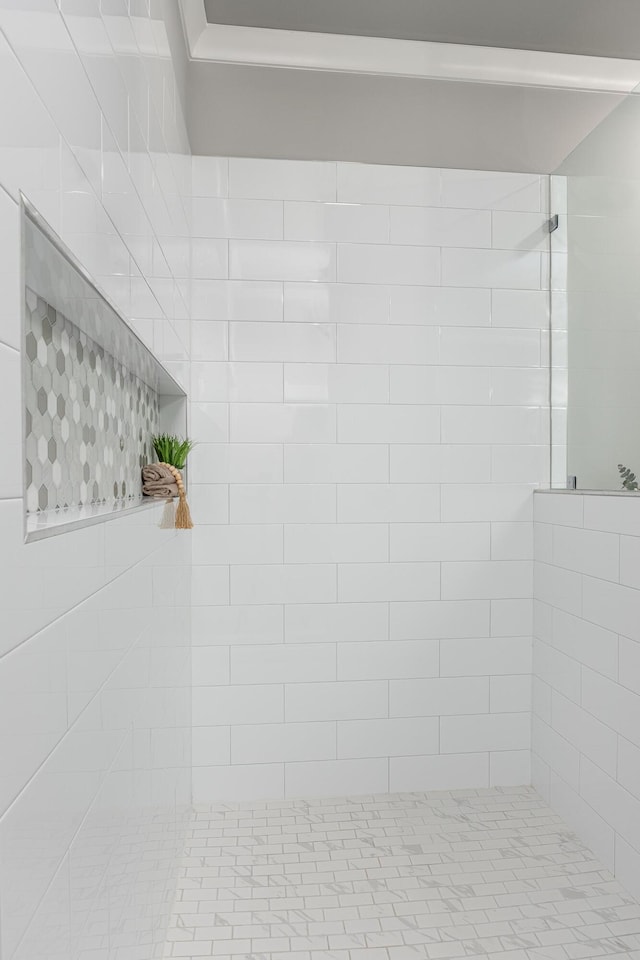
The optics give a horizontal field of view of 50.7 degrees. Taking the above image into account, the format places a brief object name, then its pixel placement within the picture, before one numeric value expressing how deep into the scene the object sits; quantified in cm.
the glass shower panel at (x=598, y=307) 222
